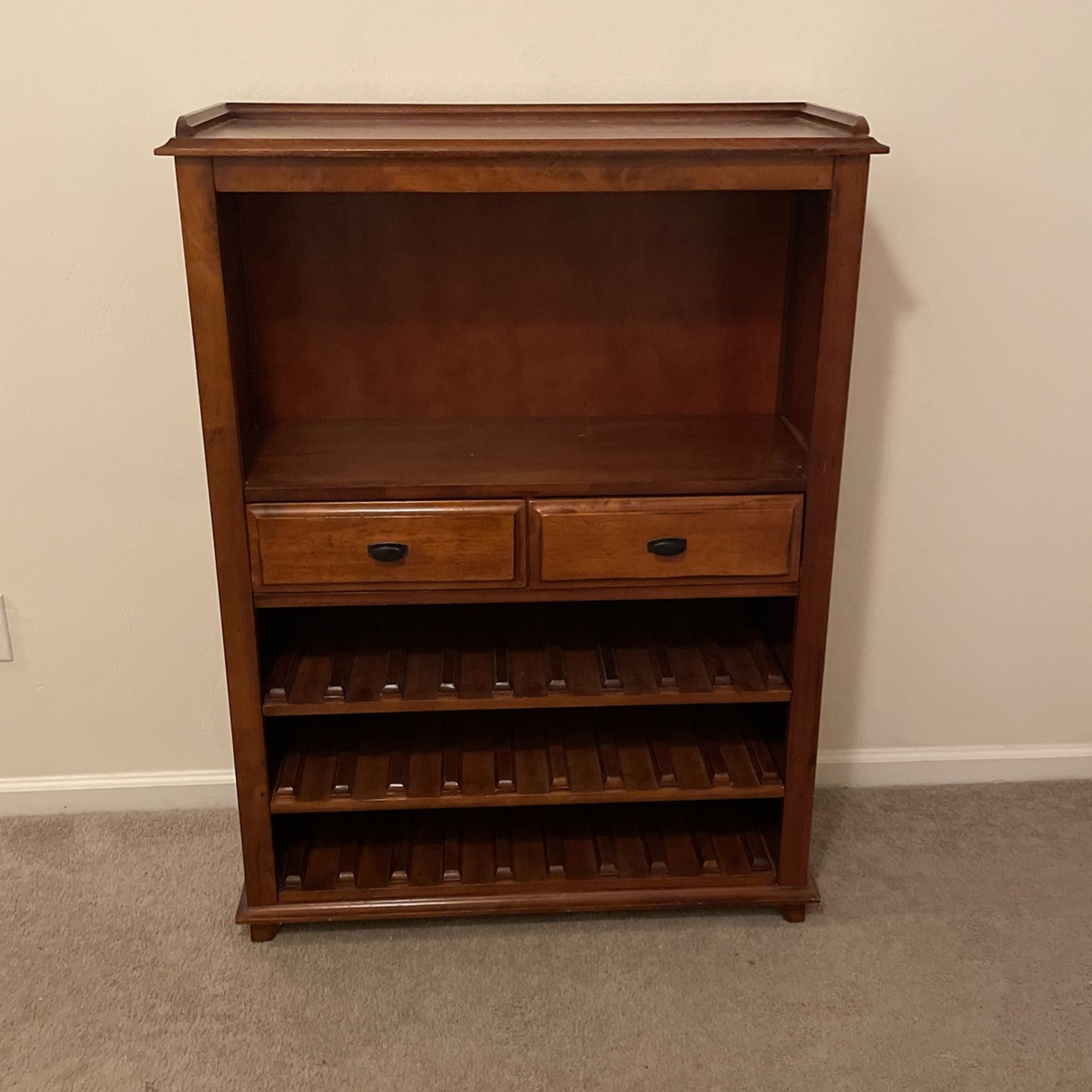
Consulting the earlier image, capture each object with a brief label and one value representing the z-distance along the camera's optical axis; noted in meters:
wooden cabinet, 1.48
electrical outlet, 1.87
